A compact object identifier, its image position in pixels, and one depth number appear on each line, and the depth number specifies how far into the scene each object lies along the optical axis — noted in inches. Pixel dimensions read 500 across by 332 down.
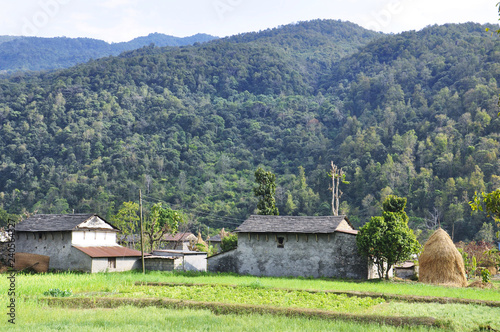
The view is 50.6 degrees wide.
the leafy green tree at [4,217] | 3133.4
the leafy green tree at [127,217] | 2578.2
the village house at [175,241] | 3038.9
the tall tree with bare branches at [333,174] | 2309.1
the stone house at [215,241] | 3047.2
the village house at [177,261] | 1673.2
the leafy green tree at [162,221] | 2324.7
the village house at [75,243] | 1633.9
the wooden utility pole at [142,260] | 1578.6
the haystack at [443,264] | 1411.2
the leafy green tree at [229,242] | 1971.0
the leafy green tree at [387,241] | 1429.6
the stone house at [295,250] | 1547.7
